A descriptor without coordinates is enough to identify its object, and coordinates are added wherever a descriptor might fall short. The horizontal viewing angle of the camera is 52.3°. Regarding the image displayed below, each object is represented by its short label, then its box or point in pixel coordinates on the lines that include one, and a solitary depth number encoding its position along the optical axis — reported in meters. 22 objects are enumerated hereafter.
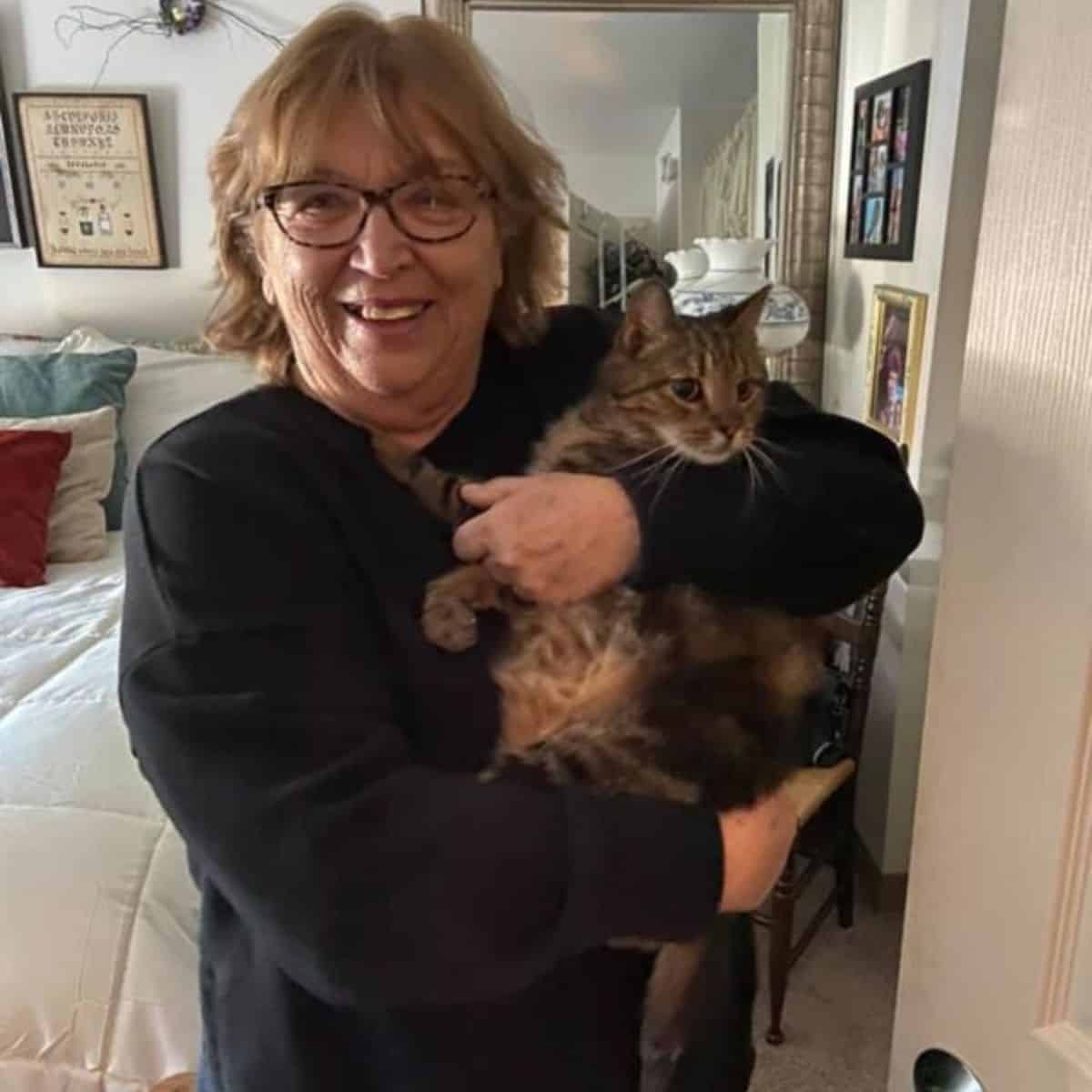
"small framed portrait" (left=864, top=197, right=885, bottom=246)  2.38
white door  0.60
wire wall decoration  2.87
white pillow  2.83
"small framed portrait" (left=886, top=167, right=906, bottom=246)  2.26
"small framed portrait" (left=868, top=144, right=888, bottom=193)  2.35
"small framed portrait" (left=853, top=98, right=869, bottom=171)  2.46
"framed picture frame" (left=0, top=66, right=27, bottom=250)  3.01
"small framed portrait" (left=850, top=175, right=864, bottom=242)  2.50
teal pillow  2.71
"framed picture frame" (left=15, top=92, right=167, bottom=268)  2.95
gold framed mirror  2.68
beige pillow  2.57
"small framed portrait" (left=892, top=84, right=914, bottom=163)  2.21
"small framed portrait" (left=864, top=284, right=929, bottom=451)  2.20
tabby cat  0.82
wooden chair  2.03
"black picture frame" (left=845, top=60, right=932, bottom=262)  2.18
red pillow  2.38
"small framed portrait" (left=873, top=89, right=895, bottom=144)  2.30
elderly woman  0.66
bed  1.27
